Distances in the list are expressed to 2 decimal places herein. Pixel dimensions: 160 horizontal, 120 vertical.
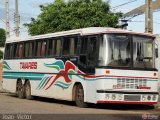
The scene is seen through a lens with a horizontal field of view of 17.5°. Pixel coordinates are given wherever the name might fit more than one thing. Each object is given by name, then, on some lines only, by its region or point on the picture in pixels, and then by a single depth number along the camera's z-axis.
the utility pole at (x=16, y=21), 42.96
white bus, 18.80
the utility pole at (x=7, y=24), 40.54
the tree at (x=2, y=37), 96.50
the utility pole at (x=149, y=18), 24.00
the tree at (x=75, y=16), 34.09
